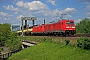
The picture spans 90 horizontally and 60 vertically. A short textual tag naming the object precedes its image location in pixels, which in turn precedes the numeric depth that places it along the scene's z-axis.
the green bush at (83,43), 11.26
